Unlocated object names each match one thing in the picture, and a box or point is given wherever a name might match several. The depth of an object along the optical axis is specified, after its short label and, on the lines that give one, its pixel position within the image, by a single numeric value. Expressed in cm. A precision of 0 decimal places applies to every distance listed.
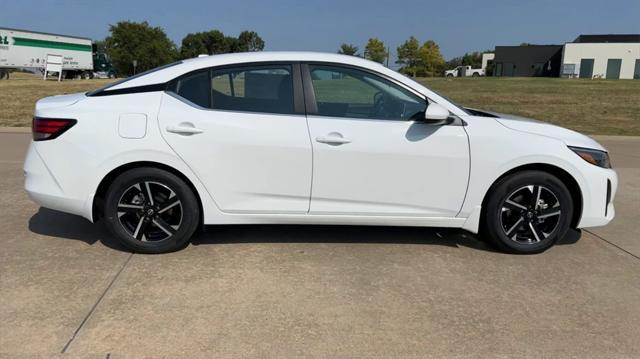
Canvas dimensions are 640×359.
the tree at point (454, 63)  11678
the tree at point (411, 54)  9331
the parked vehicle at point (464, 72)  9298
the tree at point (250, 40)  12114
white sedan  403
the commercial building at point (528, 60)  8606
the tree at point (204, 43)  11625
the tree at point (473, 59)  12455
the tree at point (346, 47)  7038
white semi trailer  4138
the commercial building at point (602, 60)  7650
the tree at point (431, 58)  9300
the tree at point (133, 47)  8231
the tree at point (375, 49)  8869
